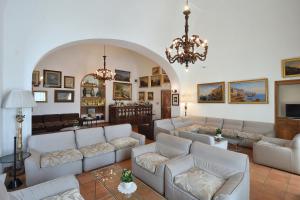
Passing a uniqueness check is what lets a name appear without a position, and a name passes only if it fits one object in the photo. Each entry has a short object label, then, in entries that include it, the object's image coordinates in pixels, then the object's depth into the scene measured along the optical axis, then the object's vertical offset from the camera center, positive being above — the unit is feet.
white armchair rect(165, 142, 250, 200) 6.82 -3.63
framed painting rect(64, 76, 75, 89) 27.96 +3.42
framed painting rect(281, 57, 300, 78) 15.92 +3.49
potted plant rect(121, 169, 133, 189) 7.07 -3.44
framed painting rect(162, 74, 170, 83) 32.16 +4.53
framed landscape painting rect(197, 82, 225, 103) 21.80 +1.30
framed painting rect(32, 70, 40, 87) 24.44 +3.42
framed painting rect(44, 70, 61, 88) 25.90 +3.71
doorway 32.38 -0.51
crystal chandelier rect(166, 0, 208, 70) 11.99 +4.21
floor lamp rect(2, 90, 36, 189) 9.95 -0.19
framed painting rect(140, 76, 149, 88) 35.35 +4.50
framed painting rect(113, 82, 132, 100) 33.80 +2.28
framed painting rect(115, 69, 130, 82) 34.01 +5.60
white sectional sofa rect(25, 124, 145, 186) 10.11 -3.70
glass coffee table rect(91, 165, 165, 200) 6.97 -4.09
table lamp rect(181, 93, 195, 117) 24.08 +0.53
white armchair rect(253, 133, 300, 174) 11.64 -3.99
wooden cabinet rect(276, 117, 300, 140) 16.01 -2.61
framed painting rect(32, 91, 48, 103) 25.01 +0.81
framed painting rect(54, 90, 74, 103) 26.95 +0.90
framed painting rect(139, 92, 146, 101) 36.26 +1.22
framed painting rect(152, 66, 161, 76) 33.40 +6.45
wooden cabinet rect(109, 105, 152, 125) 30.63 -2.52
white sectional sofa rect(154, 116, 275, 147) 17.01 -3.12
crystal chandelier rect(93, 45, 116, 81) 24.36 +4.13
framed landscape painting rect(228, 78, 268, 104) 18.17 +1.21
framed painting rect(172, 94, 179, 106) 25.77 +0.32
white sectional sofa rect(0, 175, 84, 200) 6.09 -3.61
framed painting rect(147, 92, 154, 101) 34.88 +1.18
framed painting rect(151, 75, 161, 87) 33.40 +4.35
